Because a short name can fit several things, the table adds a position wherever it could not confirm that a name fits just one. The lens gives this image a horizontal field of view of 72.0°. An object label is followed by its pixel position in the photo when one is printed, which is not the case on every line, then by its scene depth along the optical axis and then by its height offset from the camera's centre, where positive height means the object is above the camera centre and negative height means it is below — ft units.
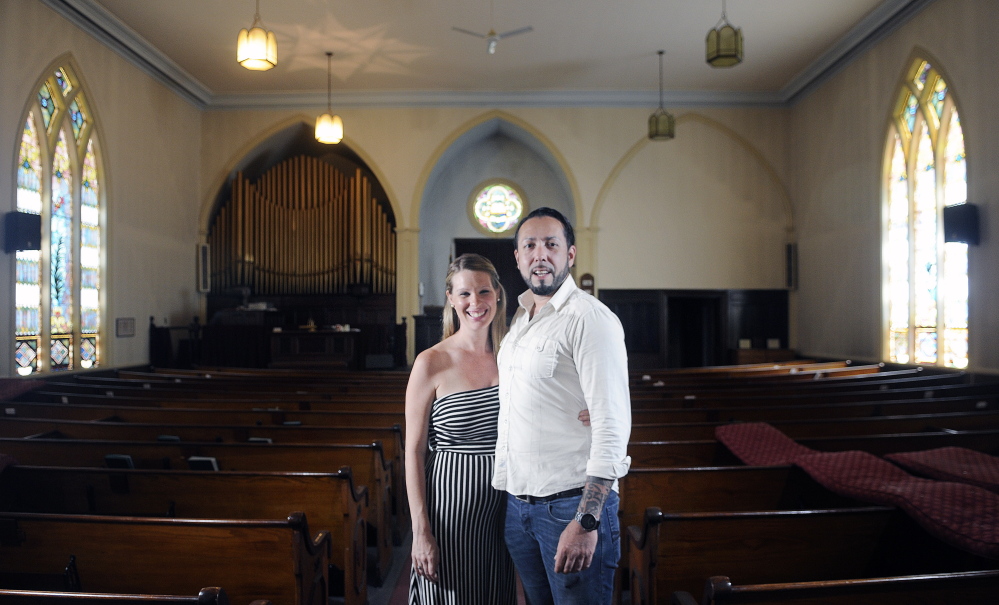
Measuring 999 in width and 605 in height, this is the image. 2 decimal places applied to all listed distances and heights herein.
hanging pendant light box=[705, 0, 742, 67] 21.88 +8.47
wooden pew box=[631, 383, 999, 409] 15.44 -2.08
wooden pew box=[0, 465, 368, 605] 8.40 -2.27
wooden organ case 36.73 +3.23
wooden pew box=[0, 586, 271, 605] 4.74 -2.01
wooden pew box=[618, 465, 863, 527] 8.30 -2.21
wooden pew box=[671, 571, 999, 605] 4.69 -1.94
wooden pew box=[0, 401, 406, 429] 13.33 -2.14
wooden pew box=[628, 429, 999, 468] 10.43 -2.13
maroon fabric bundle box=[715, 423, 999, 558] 5.71 -1.80
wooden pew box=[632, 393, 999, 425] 13.41 -2.09
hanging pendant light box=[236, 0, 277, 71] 21.16 +8.18
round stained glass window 41.27 +6.26
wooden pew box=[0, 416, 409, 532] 11.64 -2.15
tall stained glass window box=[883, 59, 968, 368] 24.08 +3.11
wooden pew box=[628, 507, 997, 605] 6.48 -2.27
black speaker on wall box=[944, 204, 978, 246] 21.71 +2.70
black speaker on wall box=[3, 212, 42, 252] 21.75 +2.50
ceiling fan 25.61 +10.26
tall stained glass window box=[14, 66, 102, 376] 24.00 +2.91
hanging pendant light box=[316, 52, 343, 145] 29.48 +7.82
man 4.58 -0.83
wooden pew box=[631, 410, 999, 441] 11.92 -2.11
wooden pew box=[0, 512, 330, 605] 6.53 -2.31
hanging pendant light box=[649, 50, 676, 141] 30.73 +8.22
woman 5.29 -1.17
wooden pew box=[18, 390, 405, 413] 15.06 -2.09
